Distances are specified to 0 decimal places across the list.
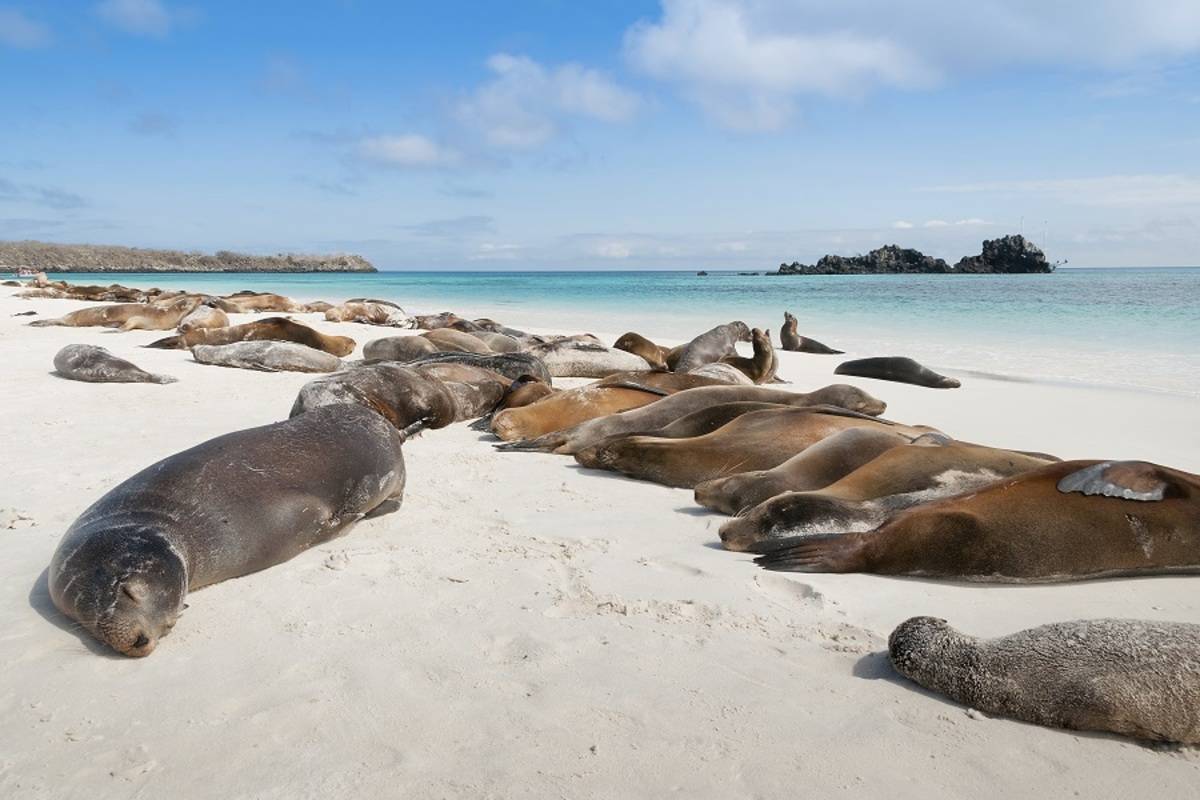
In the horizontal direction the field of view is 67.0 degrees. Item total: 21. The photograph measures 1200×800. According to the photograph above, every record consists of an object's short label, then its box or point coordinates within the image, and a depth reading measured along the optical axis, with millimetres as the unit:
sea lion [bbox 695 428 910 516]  4660
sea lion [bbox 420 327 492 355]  11258
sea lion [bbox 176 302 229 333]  13960
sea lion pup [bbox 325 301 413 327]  19328
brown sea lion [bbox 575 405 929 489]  5297
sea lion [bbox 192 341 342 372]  10273
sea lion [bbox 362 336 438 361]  10938
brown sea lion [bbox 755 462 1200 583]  3613
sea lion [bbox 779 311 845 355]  14367
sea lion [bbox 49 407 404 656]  3021
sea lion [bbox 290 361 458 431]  6438
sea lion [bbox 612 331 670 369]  11977
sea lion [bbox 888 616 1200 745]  2451
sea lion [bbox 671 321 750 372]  11112
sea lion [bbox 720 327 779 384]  10039
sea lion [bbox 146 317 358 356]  11789
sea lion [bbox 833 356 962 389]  10141
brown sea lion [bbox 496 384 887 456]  6383
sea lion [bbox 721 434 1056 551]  4055
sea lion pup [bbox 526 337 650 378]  10516
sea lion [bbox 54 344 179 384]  8820
